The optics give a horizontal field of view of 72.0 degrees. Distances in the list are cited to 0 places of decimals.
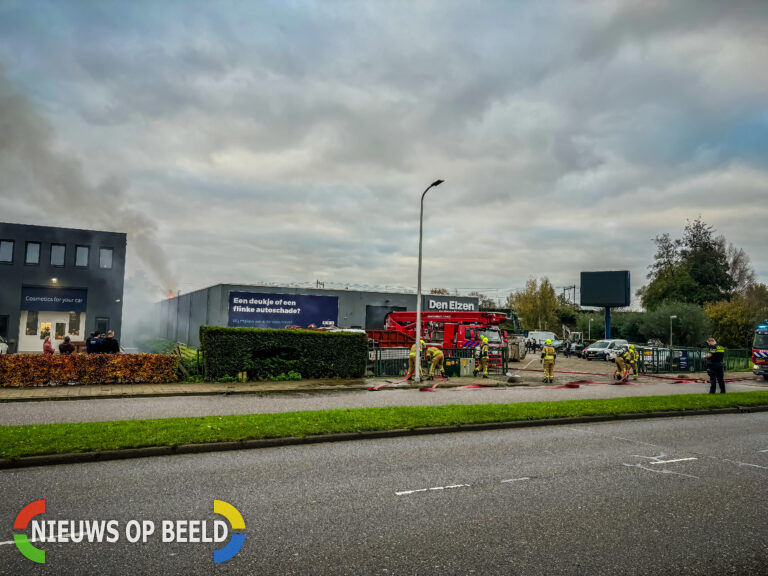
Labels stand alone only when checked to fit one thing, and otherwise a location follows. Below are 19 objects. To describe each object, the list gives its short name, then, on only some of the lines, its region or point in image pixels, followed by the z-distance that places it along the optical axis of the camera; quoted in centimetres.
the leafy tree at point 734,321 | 4856
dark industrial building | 3284
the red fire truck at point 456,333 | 2480
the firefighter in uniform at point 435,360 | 2023
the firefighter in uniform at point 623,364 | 2177
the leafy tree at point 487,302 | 8676
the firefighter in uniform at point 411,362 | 1964
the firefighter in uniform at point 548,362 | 2078
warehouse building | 3503
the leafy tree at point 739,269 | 7285
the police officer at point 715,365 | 1720
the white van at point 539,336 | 4785
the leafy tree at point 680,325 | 5072
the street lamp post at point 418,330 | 1838
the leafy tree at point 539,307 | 6475
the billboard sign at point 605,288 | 5256
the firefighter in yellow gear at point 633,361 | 2266
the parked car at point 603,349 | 3766
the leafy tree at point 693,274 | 6656
